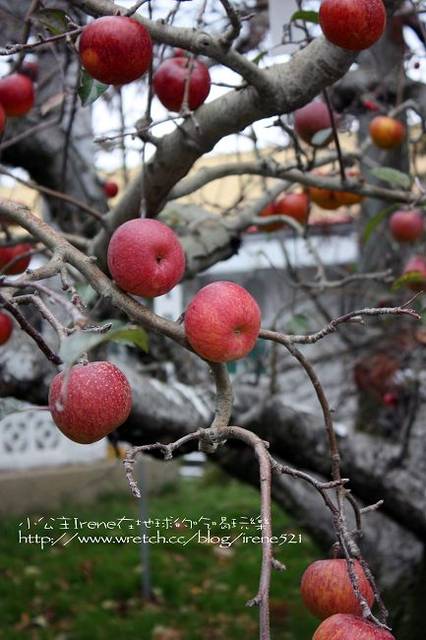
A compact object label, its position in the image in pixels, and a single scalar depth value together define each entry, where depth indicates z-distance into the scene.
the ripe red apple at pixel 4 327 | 1.42
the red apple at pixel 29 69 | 2.20
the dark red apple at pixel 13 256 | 1.73
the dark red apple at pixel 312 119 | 1.91
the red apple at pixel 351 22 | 1.08
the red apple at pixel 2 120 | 1.38
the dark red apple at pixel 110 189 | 2.60
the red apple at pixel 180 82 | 1.39
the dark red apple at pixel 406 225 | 2.41
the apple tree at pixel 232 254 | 0.86
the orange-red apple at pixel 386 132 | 2.21
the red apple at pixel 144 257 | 0.93
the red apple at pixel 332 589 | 0.92
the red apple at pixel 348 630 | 0.76
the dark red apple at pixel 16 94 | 1.74
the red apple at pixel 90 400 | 0.82
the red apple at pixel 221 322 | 0.89
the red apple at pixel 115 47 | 1.03
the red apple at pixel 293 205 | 2.49
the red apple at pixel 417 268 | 2.28
